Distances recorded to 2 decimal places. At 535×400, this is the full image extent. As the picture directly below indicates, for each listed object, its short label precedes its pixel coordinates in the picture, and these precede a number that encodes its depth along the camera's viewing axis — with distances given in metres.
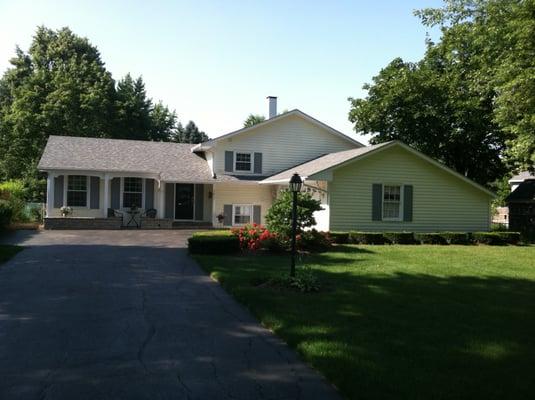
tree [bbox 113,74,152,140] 43.19
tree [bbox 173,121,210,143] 52.97
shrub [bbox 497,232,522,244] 20.41
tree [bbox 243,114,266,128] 63.46
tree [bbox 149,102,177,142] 47.92
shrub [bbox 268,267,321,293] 9.31
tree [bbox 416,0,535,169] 16.77
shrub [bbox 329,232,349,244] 17.95
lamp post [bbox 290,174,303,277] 10.87
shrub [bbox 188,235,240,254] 14.19
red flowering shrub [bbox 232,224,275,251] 15.04
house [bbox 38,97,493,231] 20.98
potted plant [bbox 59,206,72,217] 23.07
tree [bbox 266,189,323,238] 15.43
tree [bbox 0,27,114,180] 39.06
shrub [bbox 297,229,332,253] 15.55
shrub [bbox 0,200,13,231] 18.77
